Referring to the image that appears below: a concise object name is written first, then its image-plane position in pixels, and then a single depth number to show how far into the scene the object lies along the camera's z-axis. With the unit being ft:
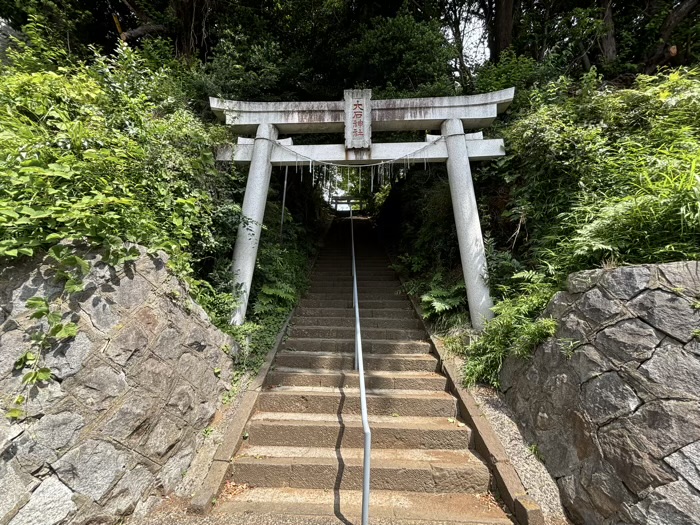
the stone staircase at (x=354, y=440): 9.05
